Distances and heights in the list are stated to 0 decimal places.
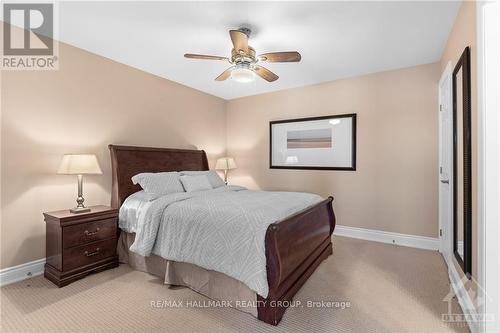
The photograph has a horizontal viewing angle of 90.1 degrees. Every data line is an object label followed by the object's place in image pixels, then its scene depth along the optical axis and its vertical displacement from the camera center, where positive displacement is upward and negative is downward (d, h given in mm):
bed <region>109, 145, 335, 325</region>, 1872 -793
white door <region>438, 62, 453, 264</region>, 2633 +69
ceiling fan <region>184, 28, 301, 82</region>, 2346 +1091
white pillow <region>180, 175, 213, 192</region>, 3385 -228
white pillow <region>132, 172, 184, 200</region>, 2990 -207
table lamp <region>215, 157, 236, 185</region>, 4777 +60
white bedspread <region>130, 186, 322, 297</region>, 1898 -553
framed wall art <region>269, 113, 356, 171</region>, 4027 +423
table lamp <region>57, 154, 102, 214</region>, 2578 -2
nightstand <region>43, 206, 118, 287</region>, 2447 -801
